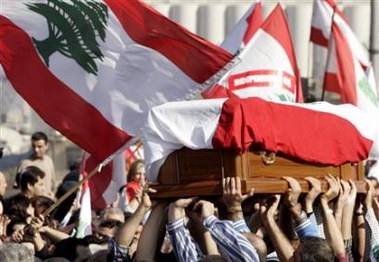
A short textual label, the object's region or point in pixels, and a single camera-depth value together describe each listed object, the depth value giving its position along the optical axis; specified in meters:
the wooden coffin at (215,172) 10.87
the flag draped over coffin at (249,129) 10.89
